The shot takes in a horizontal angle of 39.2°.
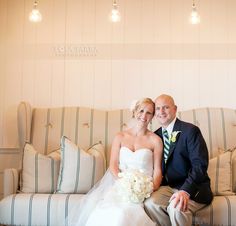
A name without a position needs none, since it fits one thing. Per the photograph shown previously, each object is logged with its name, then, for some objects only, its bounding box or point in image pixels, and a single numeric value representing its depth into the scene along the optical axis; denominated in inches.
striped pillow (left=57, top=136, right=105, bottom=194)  104.3
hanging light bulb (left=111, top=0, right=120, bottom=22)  121.3
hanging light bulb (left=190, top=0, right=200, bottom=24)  119.7
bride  79.5
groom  82.3
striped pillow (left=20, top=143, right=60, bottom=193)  105.7
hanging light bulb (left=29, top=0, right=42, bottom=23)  117.8
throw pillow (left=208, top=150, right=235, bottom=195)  102.2
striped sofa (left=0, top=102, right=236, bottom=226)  119.9
